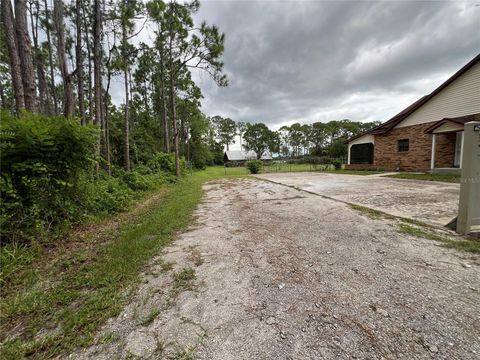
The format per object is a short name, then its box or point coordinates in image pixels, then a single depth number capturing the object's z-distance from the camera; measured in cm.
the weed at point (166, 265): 256
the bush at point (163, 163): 1400
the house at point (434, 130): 1135
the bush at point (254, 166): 2071
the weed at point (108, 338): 152
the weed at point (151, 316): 170
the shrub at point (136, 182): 861
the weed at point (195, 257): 272
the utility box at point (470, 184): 324
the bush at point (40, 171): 289
